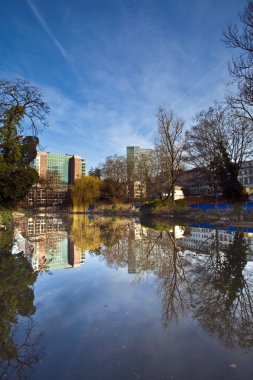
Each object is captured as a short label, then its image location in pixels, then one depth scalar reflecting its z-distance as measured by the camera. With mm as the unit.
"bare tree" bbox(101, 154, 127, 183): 56844
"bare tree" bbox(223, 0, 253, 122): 10242
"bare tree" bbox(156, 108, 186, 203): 27984
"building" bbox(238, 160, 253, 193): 61212
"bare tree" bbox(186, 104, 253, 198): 23719
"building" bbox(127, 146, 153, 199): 53334
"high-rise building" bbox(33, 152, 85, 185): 112812
